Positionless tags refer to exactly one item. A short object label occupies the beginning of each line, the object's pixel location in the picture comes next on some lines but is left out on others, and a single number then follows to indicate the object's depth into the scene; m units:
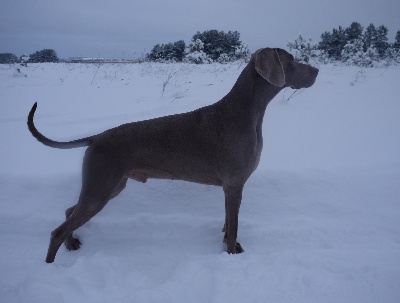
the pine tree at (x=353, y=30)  44.97
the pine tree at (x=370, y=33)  43.00
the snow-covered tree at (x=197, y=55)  17.73
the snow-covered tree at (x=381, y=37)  42.45
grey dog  2.40
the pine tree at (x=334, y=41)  44.28
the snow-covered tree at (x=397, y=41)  41.37
